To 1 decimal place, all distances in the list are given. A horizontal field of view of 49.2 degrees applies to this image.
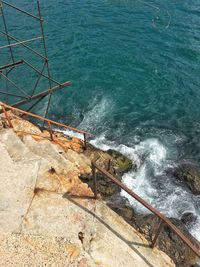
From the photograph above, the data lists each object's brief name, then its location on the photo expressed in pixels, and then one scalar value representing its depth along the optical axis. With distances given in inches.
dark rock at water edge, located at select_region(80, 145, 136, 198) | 473.4
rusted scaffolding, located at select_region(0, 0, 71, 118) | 491.8
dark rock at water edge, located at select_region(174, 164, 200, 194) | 541.1
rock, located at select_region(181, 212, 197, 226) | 486.1
